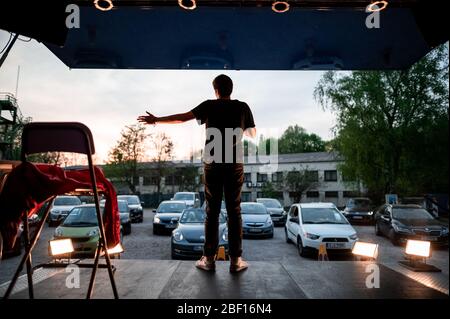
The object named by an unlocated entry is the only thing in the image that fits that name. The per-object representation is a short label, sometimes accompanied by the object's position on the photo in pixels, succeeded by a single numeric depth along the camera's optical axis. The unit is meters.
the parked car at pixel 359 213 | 20.38
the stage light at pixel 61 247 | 3.68
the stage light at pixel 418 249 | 3.83
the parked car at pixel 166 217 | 15.42
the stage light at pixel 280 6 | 3.93
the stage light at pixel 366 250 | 3.94
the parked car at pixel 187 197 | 26.51
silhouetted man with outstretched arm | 3.20
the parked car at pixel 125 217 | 15.19
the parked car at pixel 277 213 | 19.66
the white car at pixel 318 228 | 9.35
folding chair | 2.05
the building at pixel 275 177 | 47.47
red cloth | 1.95
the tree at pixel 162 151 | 49.09
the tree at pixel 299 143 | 82.38
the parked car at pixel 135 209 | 21.69
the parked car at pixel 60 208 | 16.81
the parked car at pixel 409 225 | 11.55
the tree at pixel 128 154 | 47.84
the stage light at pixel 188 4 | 3.92
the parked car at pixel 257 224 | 14.27
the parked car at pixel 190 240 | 8.91
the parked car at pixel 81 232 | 9.12
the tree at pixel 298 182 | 44.41
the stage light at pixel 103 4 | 3.88
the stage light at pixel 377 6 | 3.92
